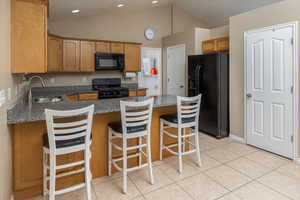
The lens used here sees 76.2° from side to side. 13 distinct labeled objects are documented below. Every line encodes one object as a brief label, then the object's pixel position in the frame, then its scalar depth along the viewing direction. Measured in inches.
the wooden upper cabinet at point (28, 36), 79.4
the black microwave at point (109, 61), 187.6
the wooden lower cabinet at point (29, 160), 77.5
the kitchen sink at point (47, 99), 135.4
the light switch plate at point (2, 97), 60.9
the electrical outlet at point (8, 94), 73.9
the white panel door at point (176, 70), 211.5
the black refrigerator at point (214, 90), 154.0
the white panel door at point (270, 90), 114.4
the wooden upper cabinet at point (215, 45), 167.7
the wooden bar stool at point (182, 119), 99.6
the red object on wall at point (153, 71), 236.3
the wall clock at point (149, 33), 229.6
